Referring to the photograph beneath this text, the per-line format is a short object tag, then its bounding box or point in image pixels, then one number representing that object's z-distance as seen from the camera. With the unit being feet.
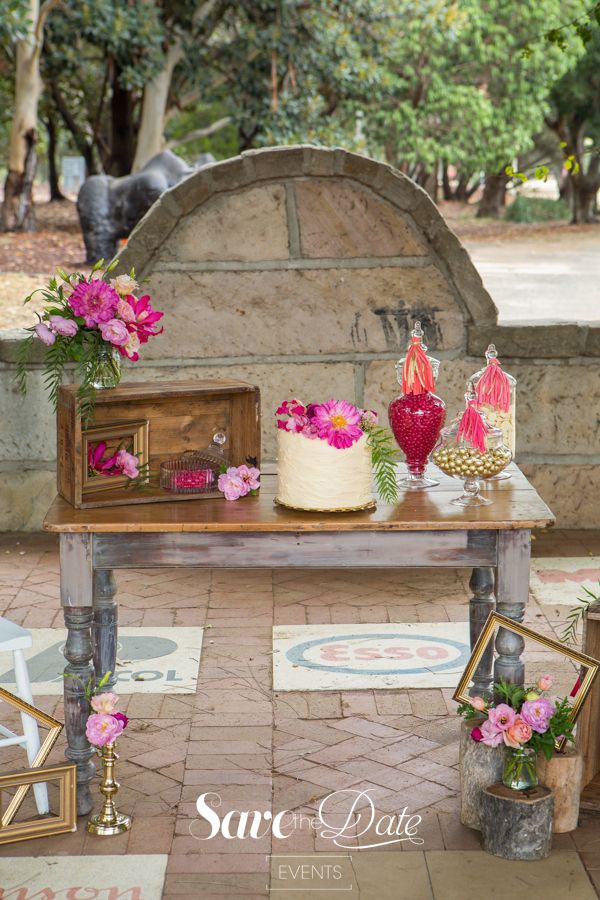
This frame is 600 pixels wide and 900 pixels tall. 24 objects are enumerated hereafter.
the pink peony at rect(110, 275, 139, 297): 13.48
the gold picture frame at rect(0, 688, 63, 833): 12.68
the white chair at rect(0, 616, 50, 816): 13.06
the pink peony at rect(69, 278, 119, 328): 13.24
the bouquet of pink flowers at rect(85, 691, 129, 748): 12.70
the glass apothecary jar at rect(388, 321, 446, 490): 13.48
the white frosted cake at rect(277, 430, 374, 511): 12.71
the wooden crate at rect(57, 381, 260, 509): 13.17
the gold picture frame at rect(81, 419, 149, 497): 13.15
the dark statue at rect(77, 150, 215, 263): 55.77
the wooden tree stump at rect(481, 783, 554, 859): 12.20
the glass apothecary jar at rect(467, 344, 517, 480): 13.96
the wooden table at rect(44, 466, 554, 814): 12.48
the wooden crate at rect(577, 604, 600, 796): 13.33
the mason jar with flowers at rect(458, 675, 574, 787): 12.32
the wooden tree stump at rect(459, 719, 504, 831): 12.57
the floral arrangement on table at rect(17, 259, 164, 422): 13.24
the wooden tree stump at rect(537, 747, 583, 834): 12.60
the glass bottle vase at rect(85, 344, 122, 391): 13.38
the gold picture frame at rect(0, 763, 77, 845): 12.50
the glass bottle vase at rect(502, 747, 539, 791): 12.33
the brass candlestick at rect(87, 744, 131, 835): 12.79
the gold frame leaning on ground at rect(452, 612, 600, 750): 12.55
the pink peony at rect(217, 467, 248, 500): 13.50
